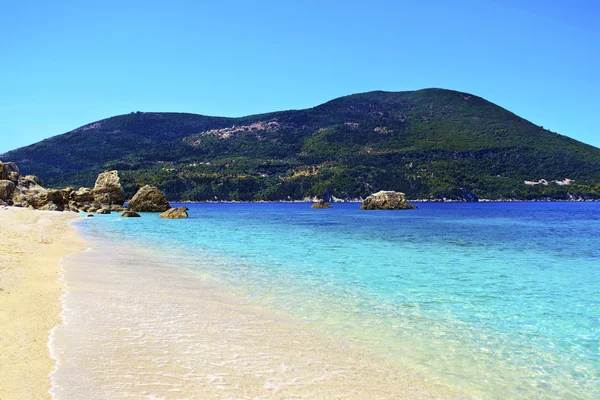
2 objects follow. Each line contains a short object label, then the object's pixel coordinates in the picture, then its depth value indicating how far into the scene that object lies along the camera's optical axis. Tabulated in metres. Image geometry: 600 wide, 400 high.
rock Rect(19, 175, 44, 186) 71.70
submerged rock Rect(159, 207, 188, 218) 57.42
